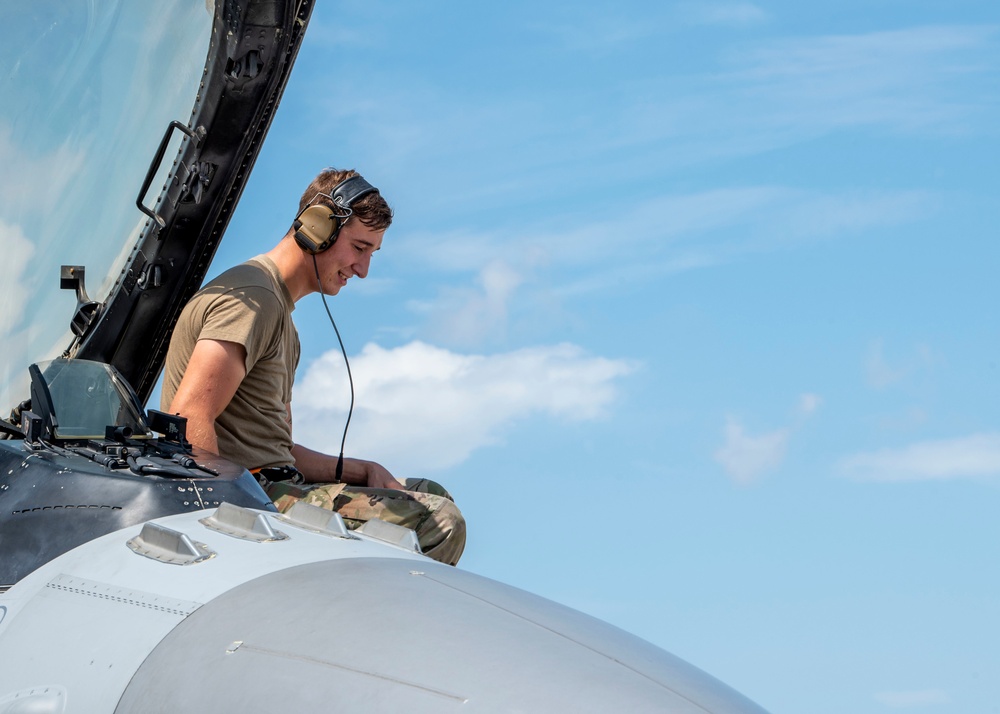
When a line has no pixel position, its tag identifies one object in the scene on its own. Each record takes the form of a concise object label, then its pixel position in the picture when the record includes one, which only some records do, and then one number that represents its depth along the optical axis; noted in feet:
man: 20.84
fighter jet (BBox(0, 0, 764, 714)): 15.94
